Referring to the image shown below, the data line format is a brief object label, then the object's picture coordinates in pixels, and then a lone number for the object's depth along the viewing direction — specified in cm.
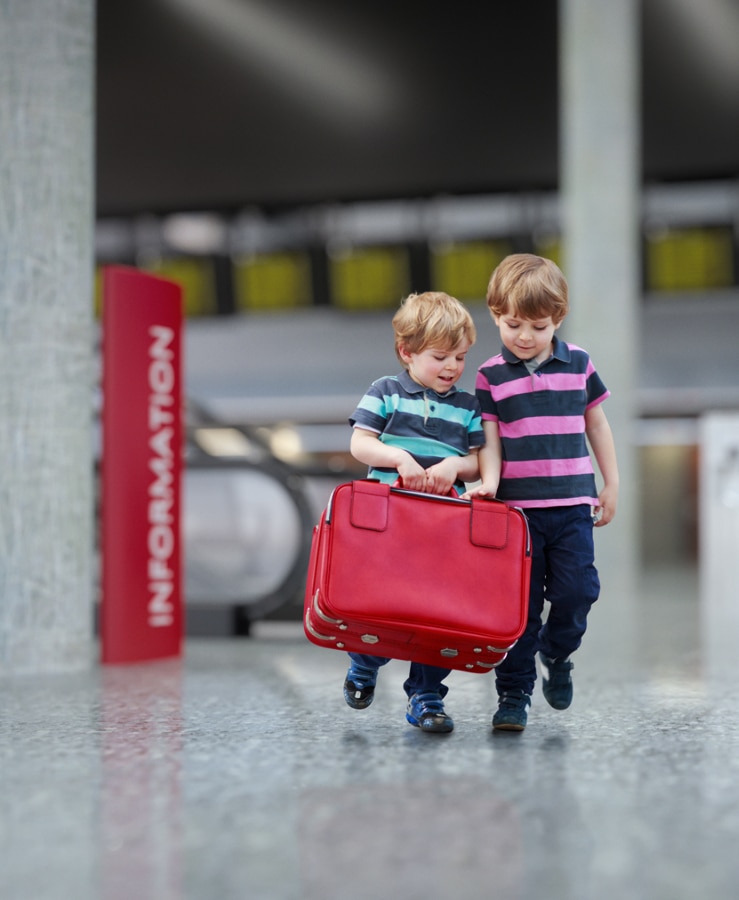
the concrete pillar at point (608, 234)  940
